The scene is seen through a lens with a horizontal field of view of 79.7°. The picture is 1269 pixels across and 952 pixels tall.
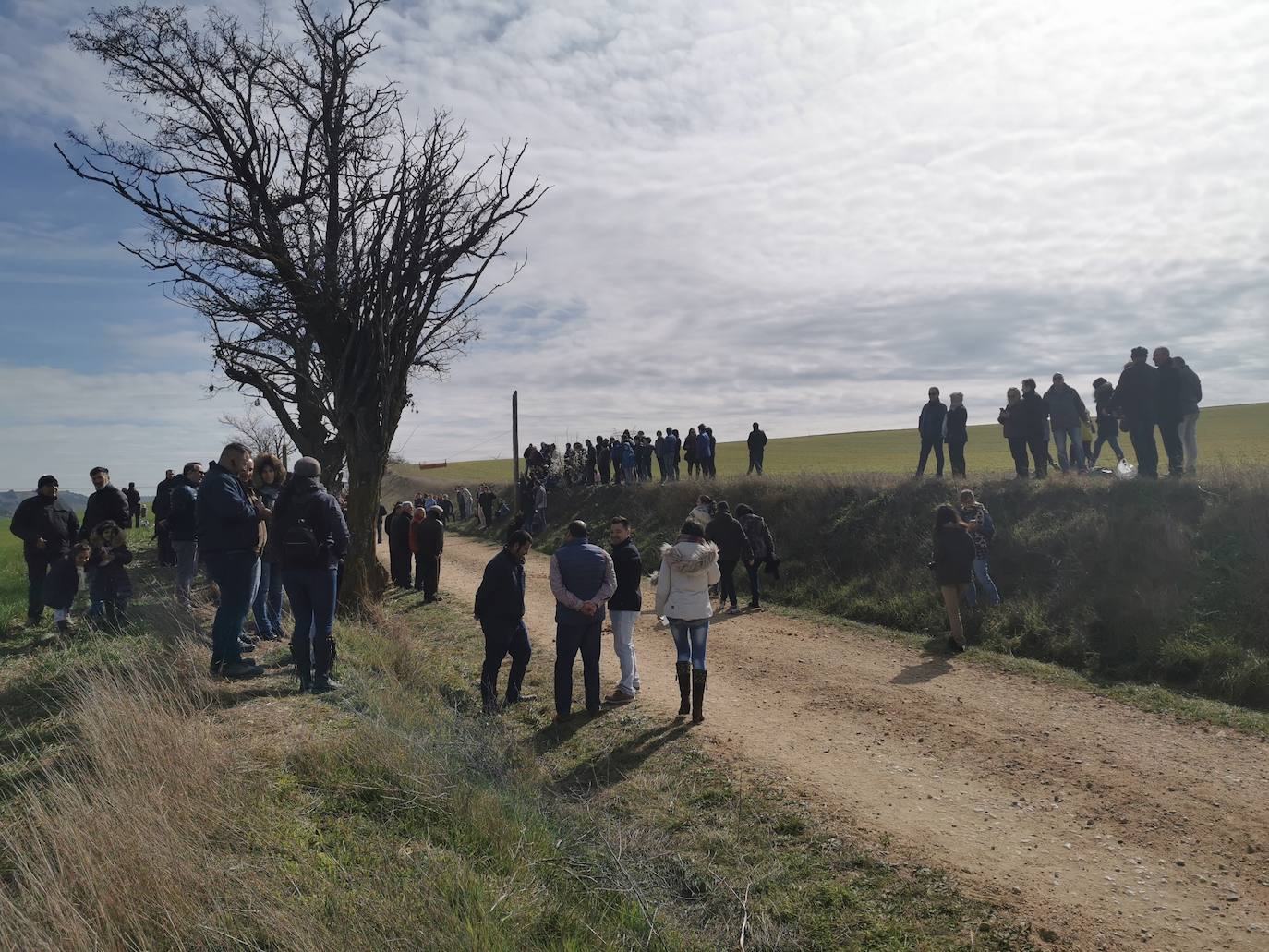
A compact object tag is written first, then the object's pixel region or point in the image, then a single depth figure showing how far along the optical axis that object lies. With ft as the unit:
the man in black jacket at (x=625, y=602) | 27.35
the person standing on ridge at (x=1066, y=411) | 47.96
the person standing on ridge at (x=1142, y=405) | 40.73
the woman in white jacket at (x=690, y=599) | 24.79
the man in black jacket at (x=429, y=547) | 50.47
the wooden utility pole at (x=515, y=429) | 103.96
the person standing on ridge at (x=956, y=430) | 52.29
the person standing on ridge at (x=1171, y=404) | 39.91
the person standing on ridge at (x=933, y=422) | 52.99
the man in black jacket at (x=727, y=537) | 42.24
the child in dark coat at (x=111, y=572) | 32.58
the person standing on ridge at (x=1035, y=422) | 47.78
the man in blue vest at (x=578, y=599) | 25.11
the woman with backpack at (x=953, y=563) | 33.22
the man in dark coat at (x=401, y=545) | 56.08
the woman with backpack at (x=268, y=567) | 28.48
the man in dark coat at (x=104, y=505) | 34.68
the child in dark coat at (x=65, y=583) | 33.55
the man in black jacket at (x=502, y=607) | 26.43
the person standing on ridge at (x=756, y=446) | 83.05
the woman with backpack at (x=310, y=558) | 21.91
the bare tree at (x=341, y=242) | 36.99
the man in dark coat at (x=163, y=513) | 38.16
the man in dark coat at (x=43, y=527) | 34.50
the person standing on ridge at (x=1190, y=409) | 39.75
